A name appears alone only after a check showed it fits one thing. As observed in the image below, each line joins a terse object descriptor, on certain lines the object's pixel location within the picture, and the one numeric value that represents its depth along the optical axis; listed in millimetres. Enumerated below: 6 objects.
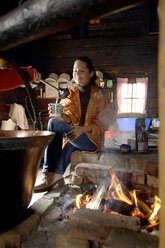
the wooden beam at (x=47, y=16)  738
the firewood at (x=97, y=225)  1244
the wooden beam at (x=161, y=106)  581
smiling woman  2332
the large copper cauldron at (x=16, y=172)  1076
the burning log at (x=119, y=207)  1593
